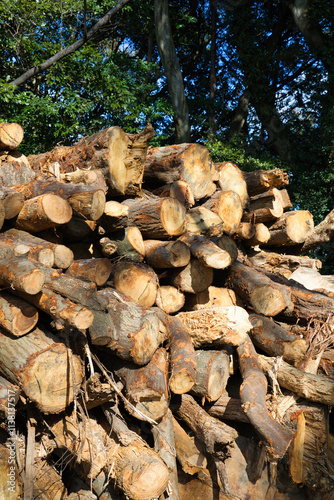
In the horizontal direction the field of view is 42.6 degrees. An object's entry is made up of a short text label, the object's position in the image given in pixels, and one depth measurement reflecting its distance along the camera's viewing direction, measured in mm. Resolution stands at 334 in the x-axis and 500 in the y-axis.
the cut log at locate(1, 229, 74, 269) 2984
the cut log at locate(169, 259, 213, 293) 3539
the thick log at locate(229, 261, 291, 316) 3672
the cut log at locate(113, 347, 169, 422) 2686
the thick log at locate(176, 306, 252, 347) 3211
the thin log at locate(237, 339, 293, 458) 2662
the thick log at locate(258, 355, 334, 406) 3168
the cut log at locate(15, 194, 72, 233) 2980
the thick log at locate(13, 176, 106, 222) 3145
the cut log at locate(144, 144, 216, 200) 4340
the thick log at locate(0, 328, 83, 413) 2498
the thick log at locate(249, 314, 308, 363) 3479
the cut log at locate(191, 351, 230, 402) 3084
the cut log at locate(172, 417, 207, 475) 3021
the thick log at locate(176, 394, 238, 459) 2838
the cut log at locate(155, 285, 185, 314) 3545
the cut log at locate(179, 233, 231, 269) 3336
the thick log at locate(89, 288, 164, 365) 2646
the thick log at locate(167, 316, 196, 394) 2840
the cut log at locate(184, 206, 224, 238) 4047
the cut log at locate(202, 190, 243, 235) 4363
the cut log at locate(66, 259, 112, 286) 3094
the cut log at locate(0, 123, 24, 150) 3826
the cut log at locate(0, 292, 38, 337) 2596
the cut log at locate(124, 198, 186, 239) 3645
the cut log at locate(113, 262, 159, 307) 3291
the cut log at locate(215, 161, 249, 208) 4801
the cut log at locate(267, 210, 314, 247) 5109
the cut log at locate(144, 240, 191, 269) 3416
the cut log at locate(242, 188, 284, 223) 4949
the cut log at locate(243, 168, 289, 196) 4918
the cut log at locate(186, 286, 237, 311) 3723
